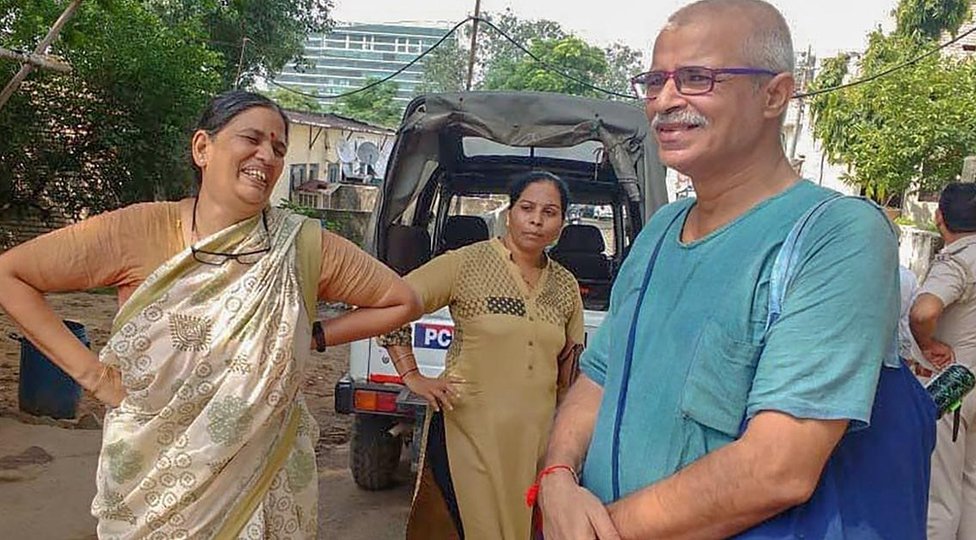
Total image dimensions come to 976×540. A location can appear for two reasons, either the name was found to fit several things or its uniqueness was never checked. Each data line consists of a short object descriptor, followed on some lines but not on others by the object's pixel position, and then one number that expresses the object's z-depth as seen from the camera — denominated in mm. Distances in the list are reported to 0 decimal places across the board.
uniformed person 3721
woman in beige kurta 3352
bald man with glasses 1263
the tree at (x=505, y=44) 52491
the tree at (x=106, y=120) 12562
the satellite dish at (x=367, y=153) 28159
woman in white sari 2189
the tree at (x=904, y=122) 18078
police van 4898
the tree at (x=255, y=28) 19234
